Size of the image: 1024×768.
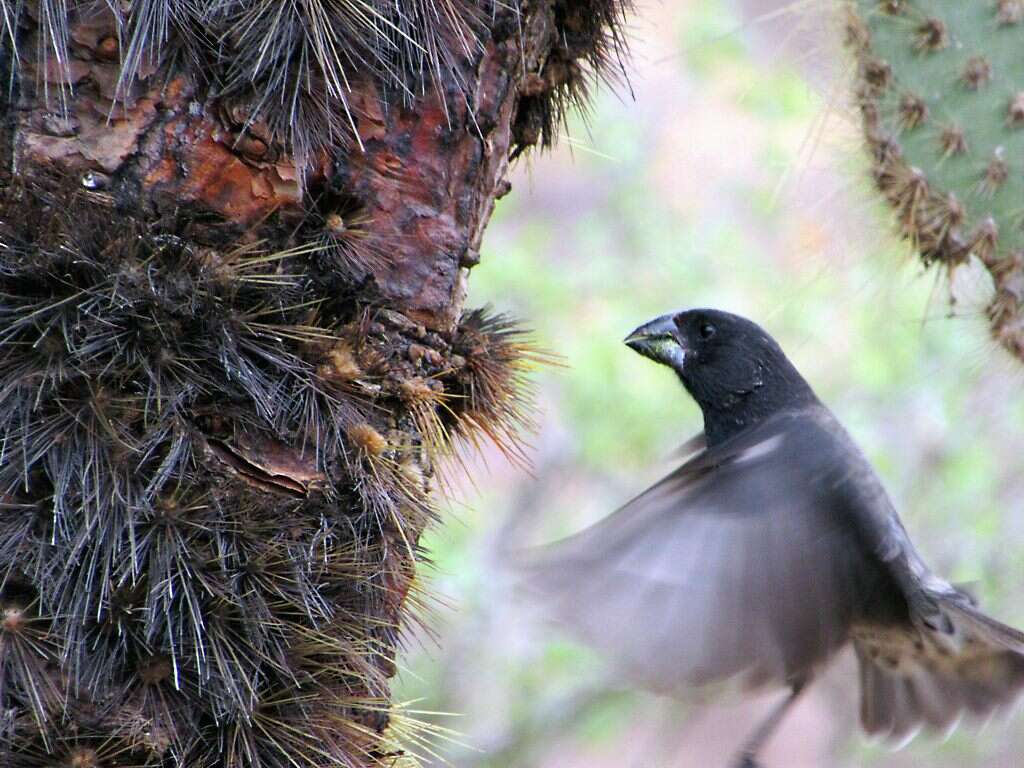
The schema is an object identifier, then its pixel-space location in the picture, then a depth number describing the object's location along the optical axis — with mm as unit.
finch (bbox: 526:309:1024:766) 3676
